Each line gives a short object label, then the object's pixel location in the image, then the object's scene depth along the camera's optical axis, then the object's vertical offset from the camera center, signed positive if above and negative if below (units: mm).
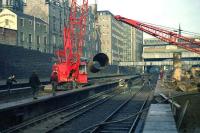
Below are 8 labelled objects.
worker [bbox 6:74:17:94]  27097 -741
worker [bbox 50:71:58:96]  24745 -550
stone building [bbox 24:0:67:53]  79500 +13921
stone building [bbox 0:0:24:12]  80688 +16422
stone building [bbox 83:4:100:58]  102581 +10657
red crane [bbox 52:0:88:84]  33562 +1257
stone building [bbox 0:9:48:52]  62438 +8753
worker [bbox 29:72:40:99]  21656 -539
